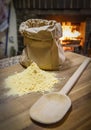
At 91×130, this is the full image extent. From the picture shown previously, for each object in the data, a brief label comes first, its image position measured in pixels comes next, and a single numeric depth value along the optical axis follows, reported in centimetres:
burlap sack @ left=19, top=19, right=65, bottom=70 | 123
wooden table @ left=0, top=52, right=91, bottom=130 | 74
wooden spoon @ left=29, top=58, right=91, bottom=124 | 76
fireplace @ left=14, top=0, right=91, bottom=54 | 256
